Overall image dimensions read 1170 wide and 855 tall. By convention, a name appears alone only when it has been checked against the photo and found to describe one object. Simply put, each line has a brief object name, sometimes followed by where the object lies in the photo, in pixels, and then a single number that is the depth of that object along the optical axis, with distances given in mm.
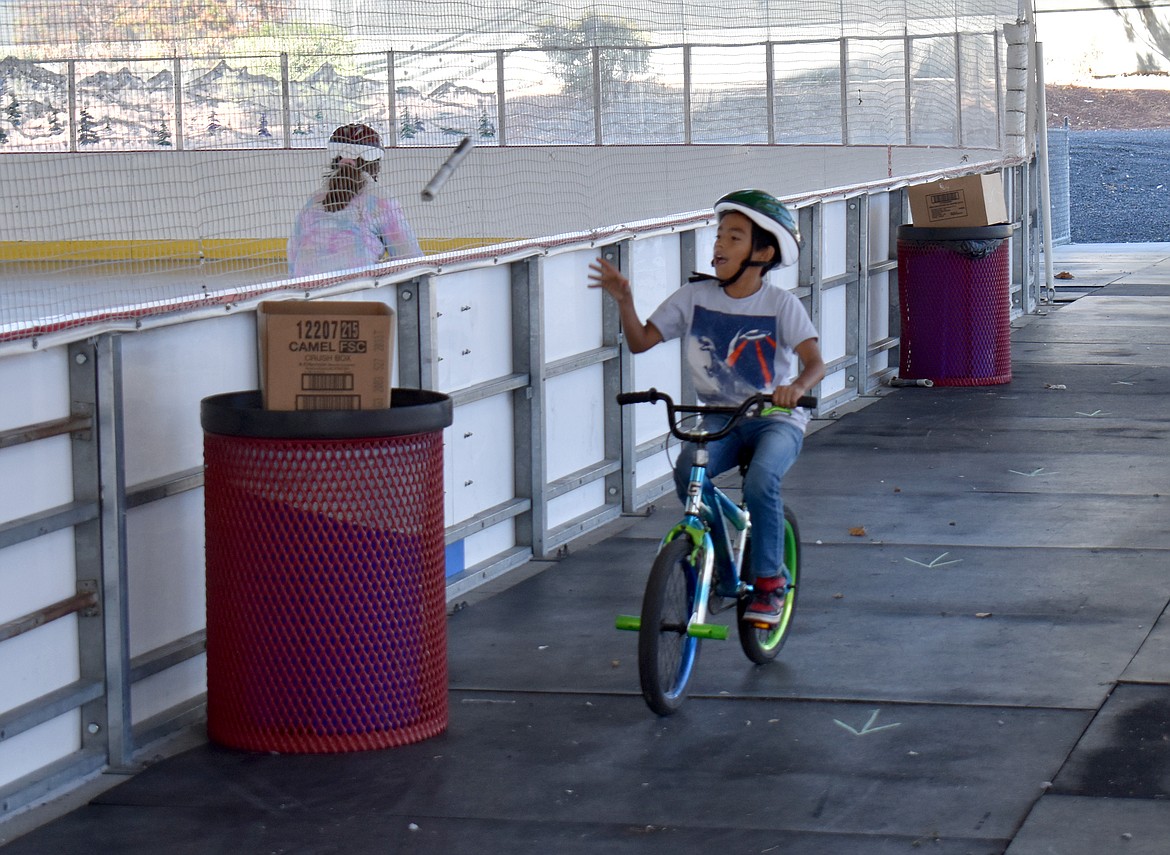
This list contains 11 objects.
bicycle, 8448
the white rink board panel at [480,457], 11536
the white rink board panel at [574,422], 12868
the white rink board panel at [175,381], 8410
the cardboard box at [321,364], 8231
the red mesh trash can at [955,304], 19895
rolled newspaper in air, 11638
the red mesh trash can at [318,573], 8090
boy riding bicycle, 8967
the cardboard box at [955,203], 19869
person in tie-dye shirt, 11491
